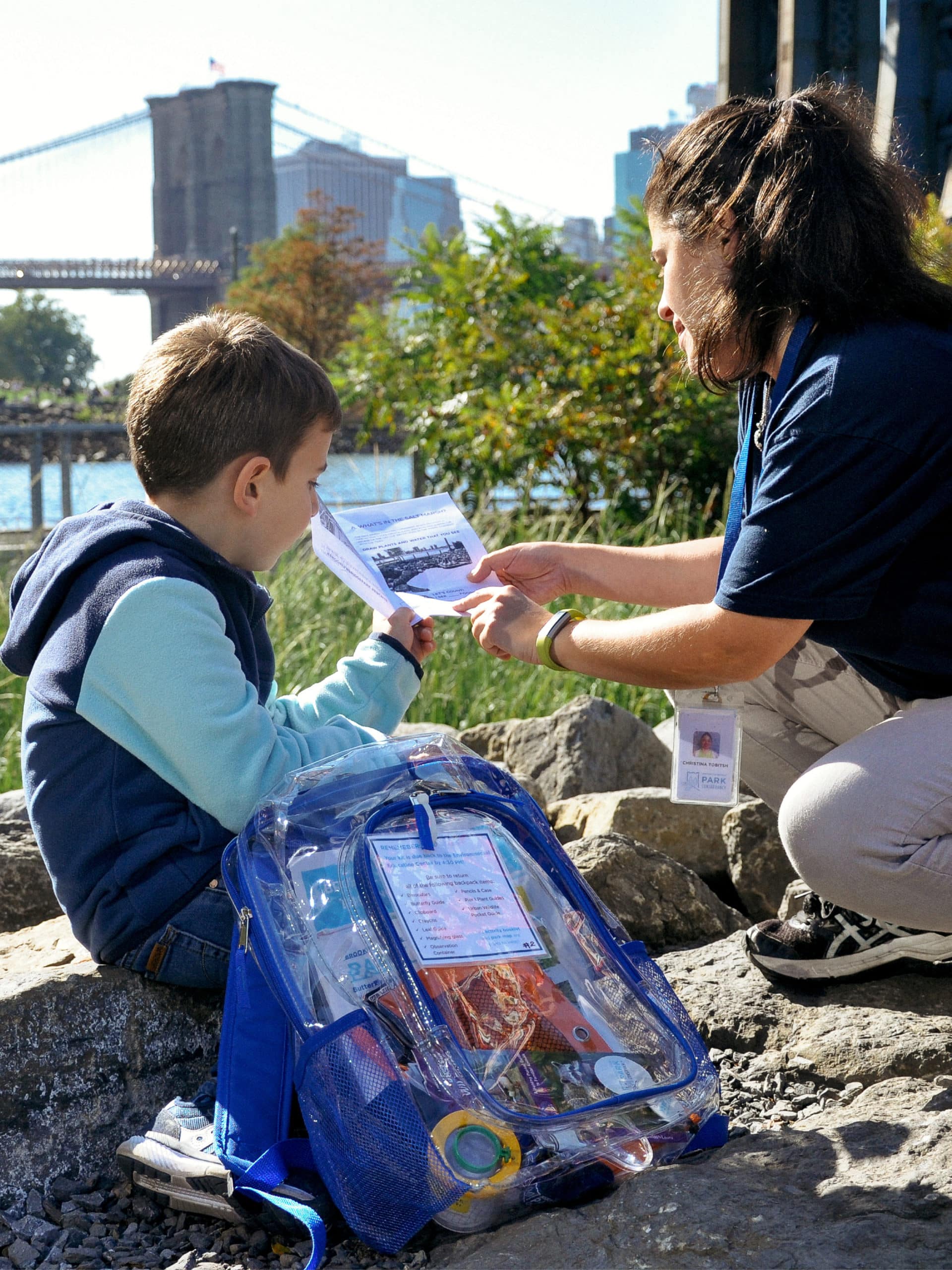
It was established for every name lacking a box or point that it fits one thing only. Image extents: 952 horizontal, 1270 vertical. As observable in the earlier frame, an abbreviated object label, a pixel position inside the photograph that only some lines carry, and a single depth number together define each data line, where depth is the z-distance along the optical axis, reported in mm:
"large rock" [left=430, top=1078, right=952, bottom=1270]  1297
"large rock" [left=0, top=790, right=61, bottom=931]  2588
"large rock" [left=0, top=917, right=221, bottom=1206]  1753
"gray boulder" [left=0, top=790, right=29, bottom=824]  2695
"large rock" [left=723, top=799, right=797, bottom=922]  2609
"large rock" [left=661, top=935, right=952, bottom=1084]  1840
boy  1744
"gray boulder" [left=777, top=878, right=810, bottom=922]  2398
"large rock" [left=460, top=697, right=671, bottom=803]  3229
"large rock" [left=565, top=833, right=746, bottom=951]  2346
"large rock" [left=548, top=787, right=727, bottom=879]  2713
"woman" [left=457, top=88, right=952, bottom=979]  1734
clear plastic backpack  1438
